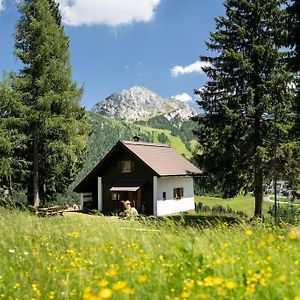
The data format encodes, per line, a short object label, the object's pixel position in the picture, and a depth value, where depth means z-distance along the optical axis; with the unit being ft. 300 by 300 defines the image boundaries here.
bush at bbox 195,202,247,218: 126.72
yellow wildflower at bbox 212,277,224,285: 10.26
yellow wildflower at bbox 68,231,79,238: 20.57
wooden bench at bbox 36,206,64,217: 72.83
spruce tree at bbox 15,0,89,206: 90.43
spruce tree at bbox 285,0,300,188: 54.08
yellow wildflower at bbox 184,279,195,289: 10.80
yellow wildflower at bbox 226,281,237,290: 9.95
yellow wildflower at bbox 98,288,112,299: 9.26
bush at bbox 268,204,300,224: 37.79
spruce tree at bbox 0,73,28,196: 87.56
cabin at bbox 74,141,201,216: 107.65
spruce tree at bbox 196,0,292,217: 70.79
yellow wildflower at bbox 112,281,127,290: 10.10
